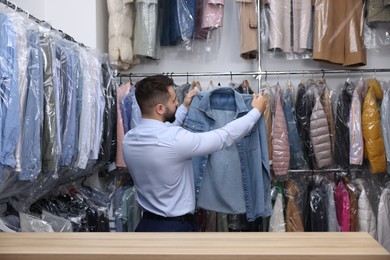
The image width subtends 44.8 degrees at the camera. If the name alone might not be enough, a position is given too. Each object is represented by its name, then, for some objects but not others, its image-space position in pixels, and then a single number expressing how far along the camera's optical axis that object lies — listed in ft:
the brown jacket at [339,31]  12.66
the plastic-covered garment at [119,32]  12.98
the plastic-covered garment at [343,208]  11.96
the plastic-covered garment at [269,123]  12.13
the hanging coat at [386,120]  11.90
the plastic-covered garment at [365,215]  11.95
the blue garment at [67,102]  8.67
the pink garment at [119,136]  11.73
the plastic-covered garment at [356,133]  11.97
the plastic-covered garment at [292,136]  12.25
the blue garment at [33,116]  7.09
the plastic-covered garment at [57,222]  8.84
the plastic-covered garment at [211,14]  13.20
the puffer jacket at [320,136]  12.17
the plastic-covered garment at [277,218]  11.82
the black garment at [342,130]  12.23
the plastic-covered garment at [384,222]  11.91
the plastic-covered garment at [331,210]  12.00
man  7.25
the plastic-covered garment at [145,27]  13.14
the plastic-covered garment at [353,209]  12.05
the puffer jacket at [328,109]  12.39
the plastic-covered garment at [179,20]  13.21
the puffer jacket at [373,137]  11.93
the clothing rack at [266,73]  13.37
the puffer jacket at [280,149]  12.01
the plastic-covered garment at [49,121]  7.80
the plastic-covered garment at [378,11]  12.39
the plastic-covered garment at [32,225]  8.16
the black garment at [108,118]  11.02
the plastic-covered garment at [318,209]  12.12
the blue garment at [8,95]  6.44
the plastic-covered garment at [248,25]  13.06
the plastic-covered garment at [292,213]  12.15
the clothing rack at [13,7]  7.47
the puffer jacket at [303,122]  12.35
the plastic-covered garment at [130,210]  11.75
